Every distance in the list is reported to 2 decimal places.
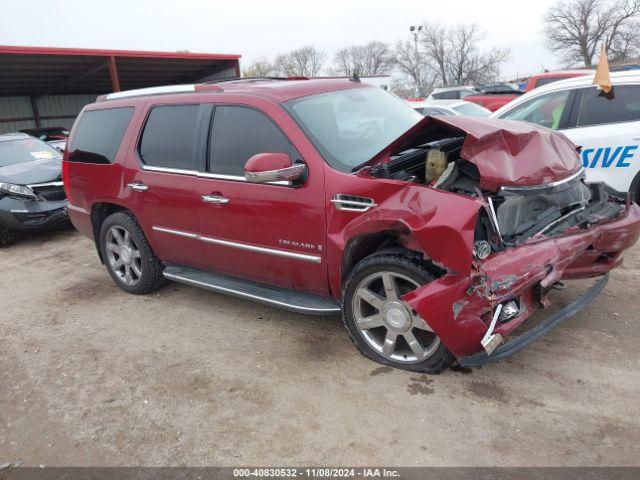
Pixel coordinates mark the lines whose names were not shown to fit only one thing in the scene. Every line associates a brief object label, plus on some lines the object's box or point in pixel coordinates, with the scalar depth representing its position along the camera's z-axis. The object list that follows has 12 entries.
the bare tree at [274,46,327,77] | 74.19
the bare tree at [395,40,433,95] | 69.94
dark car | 7.39
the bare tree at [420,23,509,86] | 69.69
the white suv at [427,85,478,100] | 20.33
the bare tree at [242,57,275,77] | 51.42
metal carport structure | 16.14
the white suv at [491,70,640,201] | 5.44
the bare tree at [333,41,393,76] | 76.50
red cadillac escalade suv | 2.85
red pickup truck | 11.26
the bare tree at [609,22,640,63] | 52.53
